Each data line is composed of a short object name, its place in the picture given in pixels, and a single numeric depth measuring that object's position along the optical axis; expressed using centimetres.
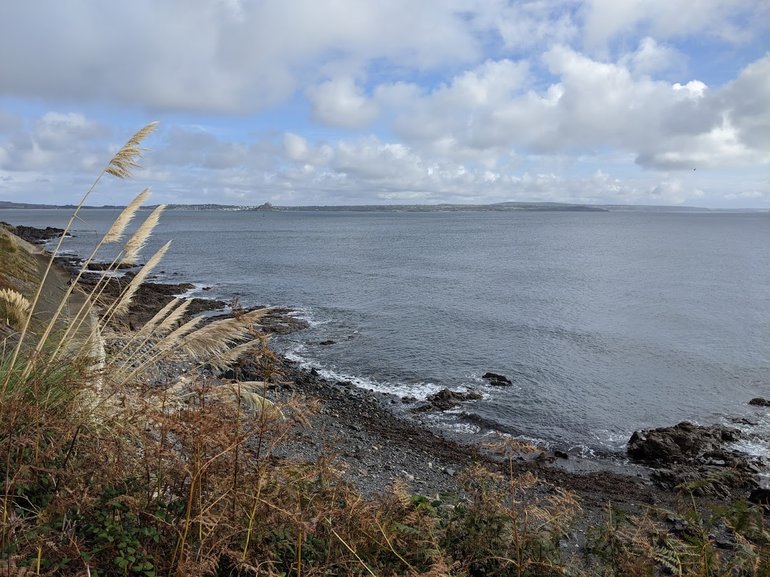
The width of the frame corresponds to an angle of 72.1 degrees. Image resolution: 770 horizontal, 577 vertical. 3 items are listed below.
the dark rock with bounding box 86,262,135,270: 4379
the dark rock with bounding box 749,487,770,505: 1249
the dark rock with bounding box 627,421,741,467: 1531
